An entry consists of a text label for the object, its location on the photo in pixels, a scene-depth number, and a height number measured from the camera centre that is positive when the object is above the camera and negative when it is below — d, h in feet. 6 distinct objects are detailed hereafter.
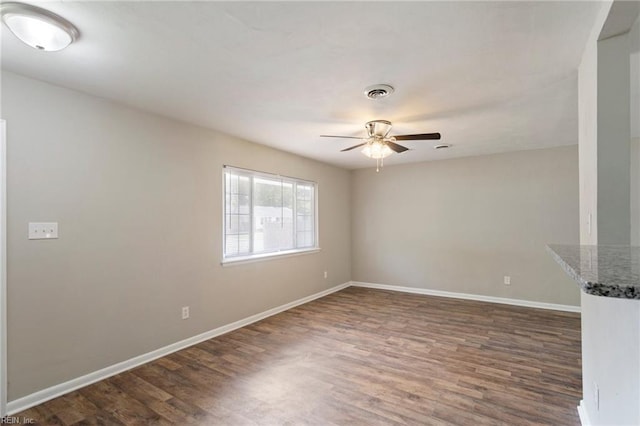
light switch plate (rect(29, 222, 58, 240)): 7.26 -0.37
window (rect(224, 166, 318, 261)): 12.55 -0.05
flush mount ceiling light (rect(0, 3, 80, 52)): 4.86 +3.24
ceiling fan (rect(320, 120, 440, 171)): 10.12 +2.41
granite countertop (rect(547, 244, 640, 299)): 2.01 -0.50
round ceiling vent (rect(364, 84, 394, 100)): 7.73 +3.20
